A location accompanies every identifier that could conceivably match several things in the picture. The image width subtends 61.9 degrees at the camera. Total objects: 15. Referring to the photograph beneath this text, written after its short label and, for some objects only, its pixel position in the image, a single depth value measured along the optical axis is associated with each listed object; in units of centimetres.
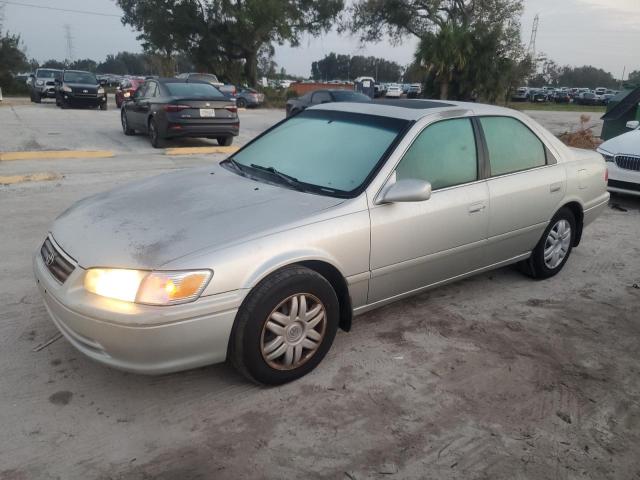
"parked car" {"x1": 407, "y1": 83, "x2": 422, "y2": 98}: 4303
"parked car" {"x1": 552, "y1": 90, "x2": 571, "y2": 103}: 5069
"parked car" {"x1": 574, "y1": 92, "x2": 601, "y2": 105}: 4822
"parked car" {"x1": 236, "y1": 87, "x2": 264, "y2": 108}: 2964
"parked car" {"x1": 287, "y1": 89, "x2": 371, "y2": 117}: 1527
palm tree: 2328
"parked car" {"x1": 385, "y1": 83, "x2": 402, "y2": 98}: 4315
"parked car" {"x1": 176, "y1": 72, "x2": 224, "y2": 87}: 2915
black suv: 2086
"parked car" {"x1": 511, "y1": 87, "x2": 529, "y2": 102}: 4759
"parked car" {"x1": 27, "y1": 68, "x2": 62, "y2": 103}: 2558
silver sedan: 256
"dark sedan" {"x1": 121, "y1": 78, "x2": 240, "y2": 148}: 1096
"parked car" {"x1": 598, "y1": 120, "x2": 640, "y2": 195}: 757
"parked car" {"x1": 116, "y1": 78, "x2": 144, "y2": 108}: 2256
